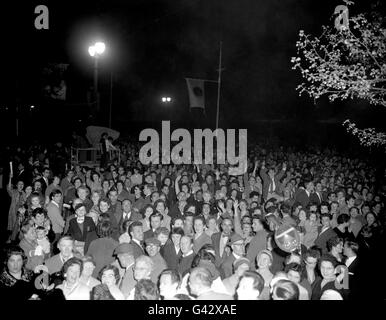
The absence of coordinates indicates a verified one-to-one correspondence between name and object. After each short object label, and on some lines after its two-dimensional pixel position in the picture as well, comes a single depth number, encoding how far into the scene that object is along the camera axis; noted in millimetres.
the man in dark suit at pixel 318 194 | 10625
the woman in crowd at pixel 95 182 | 11737
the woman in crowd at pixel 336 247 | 6148
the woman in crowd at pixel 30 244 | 6070
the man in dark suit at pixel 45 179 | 10938
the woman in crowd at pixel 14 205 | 9156
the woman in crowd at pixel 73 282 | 4715
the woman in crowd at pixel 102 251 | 6102
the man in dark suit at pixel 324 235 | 7102
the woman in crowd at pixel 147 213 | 8227
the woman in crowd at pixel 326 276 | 5125
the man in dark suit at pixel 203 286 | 4328
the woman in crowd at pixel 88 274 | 5023
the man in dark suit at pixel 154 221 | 7375
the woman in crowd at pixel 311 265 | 5584
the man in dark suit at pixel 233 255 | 5945
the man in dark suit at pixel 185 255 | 6199
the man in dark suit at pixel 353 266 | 5566
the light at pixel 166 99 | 41188
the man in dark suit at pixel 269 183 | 13008
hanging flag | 19375
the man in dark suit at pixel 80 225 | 7242
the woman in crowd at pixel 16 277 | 4657
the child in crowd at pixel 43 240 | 6430
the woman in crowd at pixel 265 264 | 5422
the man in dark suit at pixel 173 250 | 6418
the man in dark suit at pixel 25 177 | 11227
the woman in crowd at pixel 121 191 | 10266
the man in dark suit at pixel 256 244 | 6654
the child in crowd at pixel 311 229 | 7430
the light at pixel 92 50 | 15344
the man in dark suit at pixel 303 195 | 10641
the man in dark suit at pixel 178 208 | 9280
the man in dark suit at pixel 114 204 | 8908
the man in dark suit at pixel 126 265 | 5305
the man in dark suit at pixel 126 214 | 8461
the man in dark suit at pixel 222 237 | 7082
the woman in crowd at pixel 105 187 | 10538
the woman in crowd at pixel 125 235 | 6765
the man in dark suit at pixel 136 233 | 6449
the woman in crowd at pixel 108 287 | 4520
